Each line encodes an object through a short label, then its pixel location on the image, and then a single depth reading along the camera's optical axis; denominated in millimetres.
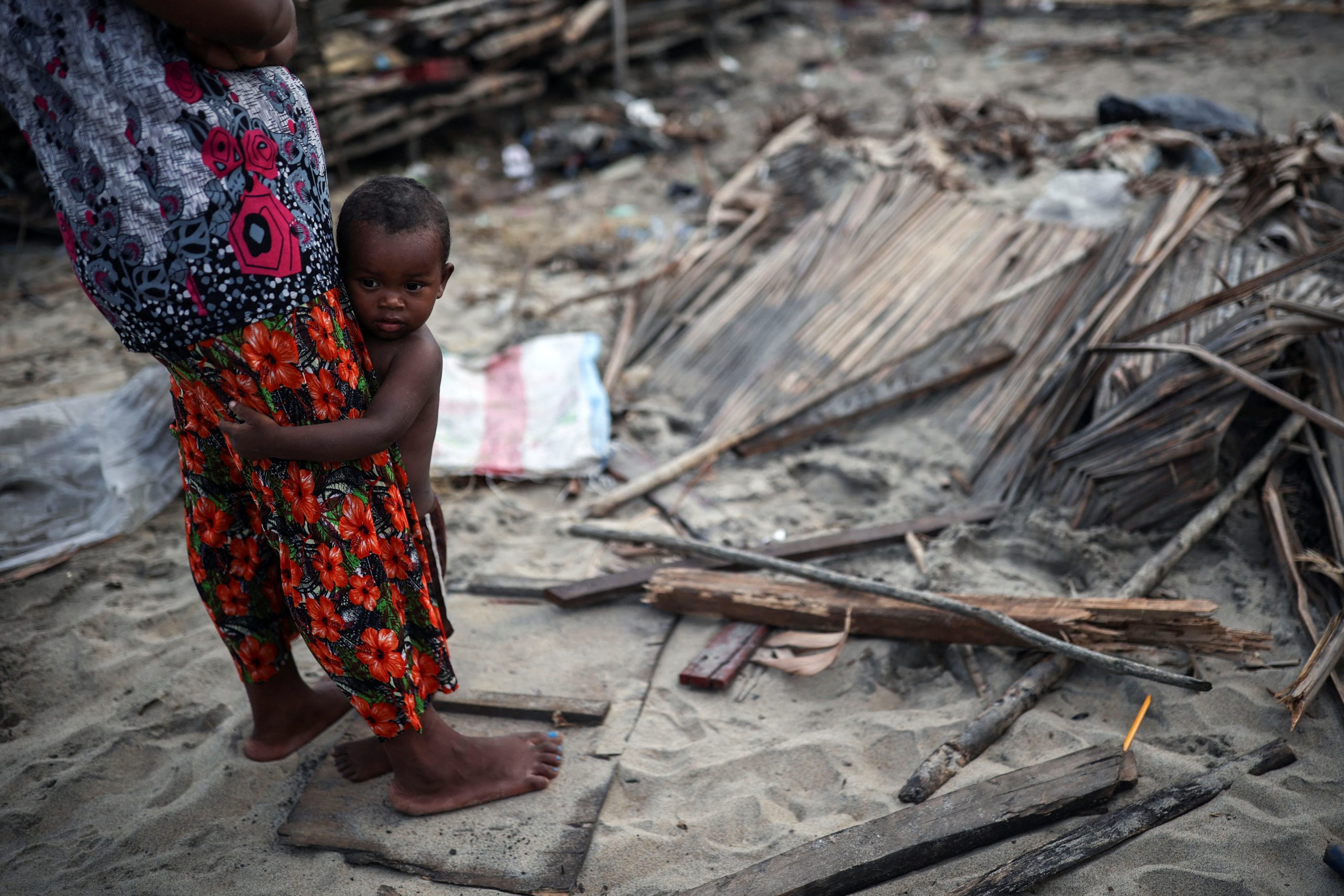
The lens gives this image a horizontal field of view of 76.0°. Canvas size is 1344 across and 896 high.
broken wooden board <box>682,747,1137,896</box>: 1826
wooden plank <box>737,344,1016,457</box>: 3518
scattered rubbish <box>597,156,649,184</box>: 6738
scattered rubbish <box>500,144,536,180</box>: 6797
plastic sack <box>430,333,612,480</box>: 3570
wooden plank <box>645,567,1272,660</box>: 2264
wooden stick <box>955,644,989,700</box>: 2344
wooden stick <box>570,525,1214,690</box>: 2168
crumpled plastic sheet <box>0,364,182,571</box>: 3000
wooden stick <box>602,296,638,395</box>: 4051
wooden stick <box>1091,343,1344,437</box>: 2316
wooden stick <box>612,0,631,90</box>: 7949
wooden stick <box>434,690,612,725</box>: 2354
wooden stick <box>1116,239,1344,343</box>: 2750
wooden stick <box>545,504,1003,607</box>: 2805
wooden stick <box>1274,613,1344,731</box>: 2092
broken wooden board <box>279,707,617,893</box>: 1938
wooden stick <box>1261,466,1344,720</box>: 2363
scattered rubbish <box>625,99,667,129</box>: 7414
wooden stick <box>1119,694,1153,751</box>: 2137
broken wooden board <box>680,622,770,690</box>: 2453
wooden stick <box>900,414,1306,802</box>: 2074
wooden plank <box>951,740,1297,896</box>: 1809
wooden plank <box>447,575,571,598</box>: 2883
